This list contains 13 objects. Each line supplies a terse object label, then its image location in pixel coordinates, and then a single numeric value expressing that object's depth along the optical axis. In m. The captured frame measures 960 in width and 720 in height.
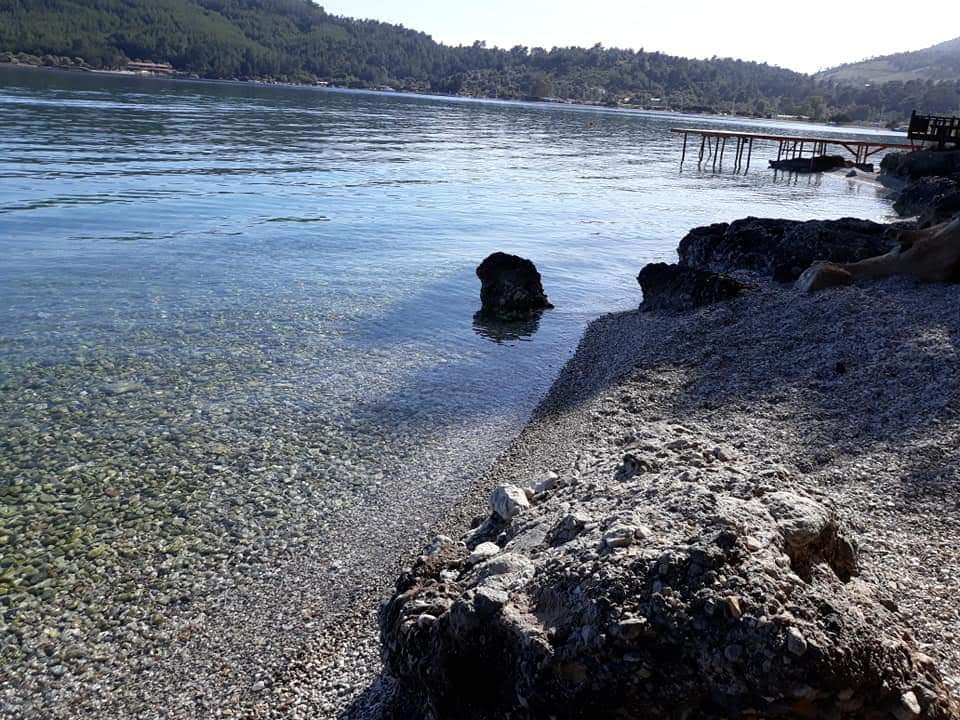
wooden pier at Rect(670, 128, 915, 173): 63.66
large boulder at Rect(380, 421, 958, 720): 3.22
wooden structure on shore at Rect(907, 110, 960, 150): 51.06
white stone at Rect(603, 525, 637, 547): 3.84
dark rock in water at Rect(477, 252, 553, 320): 16.25
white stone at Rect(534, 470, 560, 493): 5.71
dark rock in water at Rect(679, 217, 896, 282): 17.20
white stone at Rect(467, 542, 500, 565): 4.76
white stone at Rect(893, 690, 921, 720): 3.28
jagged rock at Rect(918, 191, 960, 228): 20.88
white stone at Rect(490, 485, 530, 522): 5.44
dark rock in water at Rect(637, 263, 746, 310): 15.15
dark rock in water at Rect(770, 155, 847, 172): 60.84
